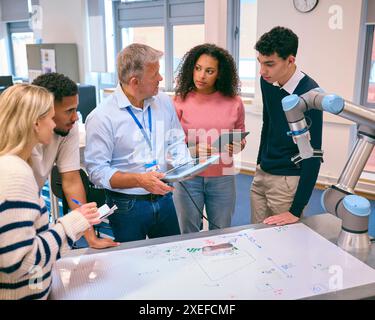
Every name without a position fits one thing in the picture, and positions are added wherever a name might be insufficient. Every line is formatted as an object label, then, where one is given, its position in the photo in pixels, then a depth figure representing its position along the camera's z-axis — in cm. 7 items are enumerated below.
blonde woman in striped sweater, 96
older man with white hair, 165
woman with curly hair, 210
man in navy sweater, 164
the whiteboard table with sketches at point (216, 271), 119
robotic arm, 138
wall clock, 406
